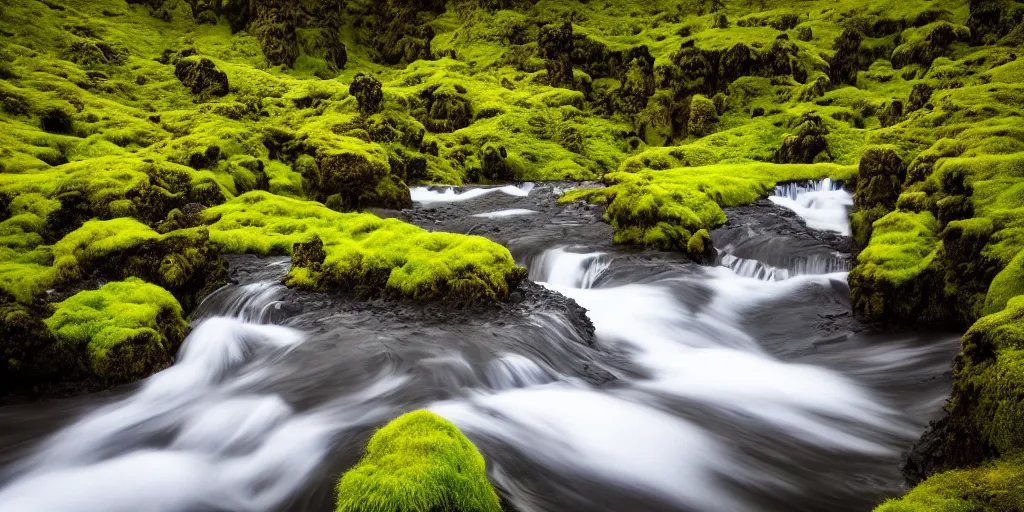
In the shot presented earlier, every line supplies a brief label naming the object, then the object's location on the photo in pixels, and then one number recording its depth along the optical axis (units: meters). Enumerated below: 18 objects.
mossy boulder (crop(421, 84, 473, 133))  47.00
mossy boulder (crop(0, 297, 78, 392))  8.37
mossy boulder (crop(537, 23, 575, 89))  57.81
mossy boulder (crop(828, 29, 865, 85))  48.82
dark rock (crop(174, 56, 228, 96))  41.25
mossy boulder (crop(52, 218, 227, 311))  12.63
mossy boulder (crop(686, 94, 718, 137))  45.70
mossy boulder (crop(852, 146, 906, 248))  17.45
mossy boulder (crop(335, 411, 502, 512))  4.32
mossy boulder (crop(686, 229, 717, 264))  17.83
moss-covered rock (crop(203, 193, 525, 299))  12.43
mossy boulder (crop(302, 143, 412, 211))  25.38
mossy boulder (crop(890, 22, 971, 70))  43.84
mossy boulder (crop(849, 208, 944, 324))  11.54
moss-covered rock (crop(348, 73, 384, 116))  36.16
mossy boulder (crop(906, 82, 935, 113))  24.39
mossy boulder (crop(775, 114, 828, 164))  32.12
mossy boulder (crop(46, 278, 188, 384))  9.25
